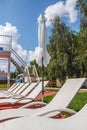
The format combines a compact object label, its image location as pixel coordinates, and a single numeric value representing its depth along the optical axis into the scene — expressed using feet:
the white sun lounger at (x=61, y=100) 5.38
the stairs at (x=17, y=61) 24.15
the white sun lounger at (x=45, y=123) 3.48
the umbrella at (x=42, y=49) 10.13
